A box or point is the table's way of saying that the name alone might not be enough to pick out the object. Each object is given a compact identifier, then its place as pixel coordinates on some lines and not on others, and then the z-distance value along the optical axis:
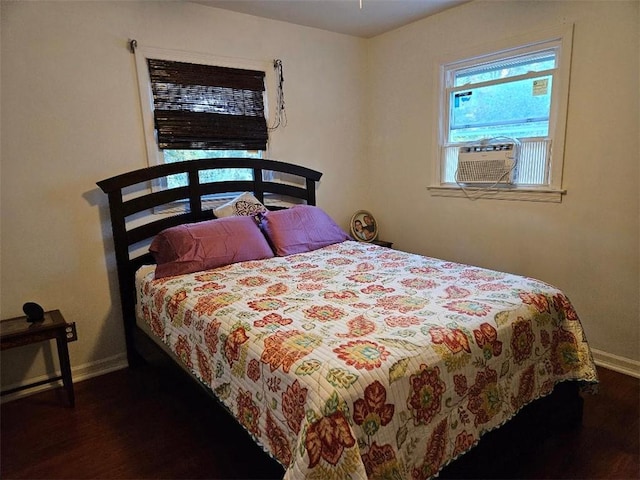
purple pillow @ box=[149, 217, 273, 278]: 2.44
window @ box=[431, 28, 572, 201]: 2.63
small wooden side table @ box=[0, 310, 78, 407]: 2.14
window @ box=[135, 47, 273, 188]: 2.75
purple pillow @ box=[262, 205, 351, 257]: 2.85
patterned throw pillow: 2.95
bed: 1.26
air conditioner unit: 2.88
